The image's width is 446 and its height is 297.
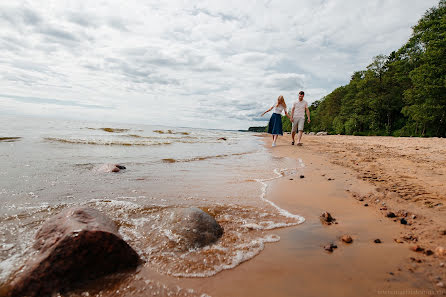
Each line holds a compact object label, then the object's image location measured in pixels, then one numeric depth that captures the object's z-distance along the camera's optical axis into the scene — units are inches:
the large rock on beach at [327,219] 99.9
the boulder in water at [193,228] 85.3
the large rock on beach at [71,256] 59.5
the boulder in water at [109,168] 209.3
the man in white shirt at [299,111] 423.8
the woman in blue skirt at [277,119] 421.7
